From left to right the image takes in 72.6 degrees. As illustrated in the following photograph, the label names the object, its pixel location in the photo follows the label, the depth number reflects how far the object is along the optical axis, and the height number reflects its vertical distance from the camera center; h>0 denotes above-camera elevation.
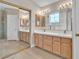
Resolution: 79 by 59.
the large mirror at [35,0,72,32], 2.24 +0.57
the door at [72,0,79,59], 1.45 -0.03
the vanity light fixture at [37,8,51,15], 2.98 +0.99
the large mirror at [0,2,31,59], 3.07 -0.12
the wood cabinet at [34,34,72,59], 1.87 -0.69
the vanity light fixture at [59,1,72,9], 2.22 +1.00
